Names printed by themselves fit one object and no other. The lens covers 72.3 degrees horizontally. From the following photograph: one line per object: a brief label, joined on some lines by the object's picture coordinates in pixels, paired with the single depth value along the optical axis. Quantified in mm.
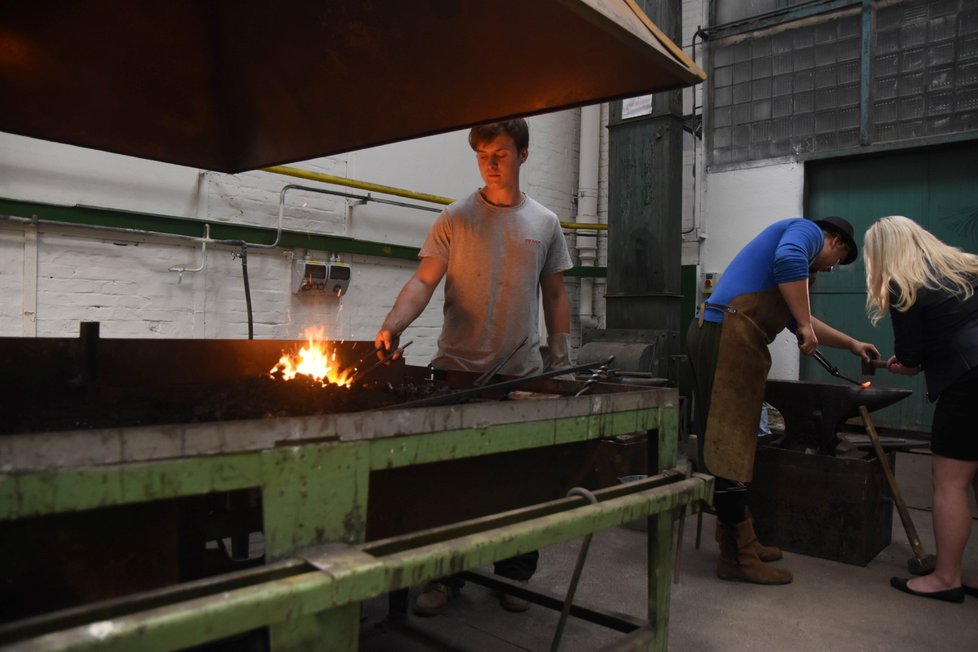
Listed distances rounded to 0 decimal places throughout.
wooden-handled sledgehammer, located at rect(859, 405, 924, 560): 3041
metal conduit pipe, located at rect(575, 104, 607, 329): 7262
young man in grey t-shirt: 2549
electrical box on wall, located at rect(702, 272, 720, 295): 6617
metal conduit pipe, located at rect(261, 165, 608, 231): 4957
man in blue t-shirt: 2883
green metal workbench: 878
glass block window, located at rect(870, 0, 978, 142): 5469
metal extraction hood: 1878
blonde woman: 2689
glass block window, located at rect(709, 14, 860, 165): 6020
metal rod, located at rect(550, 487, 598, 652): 1624
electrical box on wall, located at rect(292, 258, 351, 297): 5020
